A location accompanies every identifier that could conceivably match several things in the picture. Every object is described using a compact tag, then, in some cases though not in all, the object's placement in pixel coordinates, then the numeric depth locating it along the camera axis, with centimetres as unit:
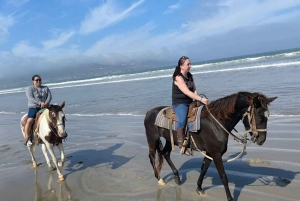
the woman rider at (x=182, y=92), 488
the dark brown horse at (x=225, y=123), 413
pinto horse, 631
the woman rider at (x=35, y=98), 733
